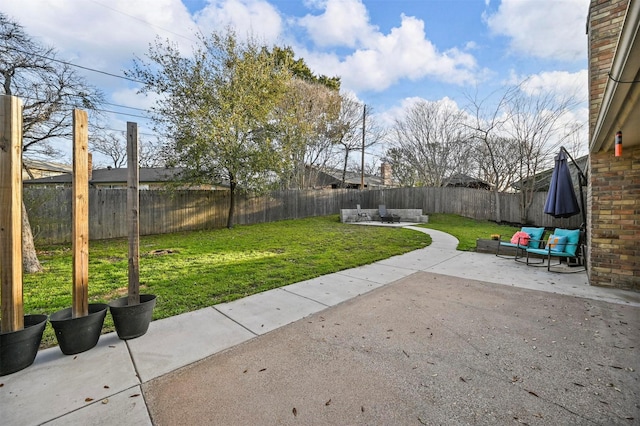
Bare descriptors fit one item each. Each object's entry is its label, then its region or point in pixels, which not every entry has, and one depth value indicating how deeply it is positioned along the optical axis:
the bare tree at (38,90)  5.17
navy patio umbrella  5.44
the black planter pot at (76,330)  2.27
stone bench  14.48
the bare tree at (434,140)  16.69
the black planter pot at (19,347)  2.02
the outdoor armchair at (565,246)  5.26
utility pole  18.94
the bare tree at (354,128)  18.89
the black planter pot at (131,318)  2.54
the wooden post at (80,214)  2.41
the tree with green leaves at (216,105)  9.48
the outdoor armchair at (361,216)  15.04
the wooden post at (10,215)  2.10
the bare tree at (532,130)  11.61
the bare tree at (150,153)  9.86
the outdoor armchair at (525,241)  5.82
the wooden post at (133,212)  2.67
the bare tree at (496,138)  12.88
